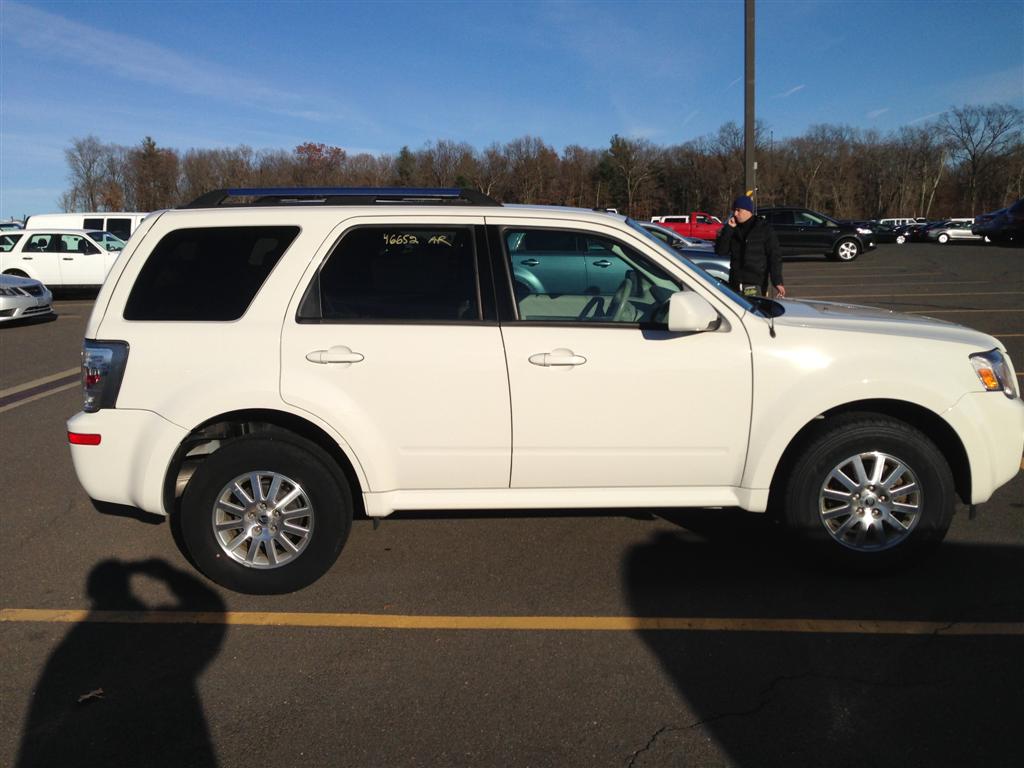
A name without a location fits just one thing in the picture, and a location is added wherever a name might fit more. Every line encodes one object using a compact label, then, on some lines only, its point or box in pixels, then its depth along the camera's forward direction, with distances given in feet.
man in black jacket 27.76
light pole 44.75
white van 82.94
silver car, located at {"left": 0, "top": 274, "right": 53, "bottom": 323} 50.34
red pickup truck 133.08
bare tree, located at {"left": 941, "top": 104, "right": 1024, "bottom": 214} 290.15
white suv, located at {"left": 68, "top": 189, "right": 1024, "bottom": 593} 13.21
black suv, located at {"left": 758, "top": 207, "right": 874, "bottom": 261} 93.61
